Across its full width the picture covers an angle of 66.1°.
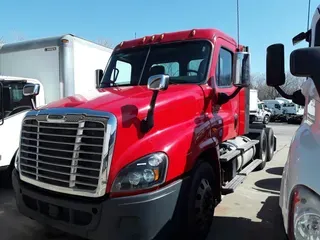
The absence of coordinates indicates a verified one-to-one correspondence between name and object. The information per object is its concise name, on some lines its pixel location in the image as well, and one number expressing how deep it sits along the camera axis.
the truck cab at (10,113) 4.41
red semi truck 2.15
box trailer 5.37
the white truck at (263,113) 22.01
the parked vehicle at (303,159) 1.33
